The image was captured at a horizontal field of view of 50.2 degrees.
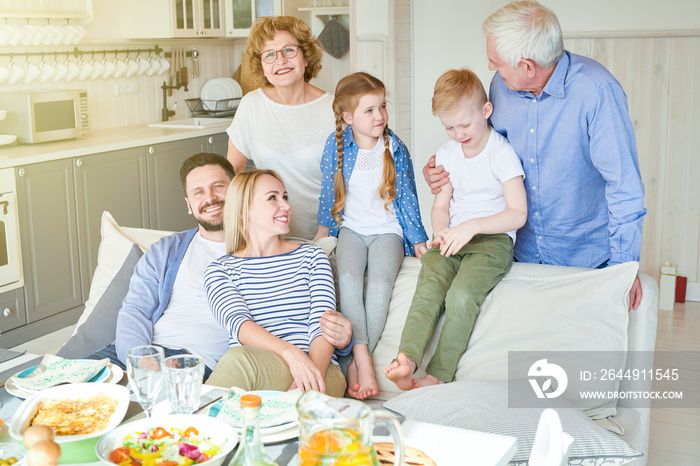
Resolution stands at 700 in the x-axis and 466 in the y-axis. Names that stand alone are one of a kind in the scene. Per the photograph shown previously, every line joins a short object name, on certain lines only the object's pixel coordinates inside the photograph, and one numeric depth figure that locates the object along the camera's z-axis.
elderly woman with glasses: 2.57
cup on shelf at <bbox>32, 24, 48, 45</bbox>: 4.40
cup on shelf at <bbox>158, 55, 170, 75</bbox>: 5.38
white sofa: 1.76
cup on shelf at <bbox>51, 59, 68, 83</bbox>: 4.58
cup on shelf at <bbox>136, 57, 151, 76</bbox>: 5.22
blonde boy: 2.11
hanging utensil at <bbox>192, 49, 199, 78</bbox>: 5.65
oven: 3.71
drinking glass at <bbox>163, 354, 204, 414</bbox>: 1.29
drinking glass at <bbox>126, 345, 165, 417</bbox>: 1.30
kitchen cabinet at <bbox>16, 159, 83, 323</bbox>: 3.87
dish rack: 5.54
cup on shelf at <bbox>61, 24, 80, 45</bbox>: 4.59
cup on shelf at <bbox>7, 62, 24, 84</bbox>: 4.31
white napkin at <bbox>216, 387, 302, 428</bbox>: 1.34
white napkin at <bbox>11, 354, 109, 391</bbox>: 1.55
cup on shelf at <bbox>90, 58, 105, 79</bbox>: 4.85
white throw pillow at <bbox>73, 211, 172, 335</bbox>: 2.56
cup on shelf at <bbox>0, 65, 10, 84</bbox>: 4.23
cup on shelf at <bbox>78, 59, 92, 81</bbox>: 4.77
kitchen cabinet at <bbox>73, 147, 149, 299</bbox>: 4.18
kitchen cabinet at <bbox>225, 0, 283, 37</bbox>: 5.44
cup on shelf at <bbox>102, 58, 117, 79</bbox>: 4.94
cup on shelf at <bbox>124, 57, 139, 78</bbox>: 5.14
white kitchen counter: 3.87
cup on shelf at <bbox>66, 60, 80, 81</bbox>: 4.67
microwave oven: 4.14
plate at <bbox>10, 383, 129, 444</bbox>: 1.27
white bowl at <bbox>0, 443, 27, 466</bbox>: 1.17
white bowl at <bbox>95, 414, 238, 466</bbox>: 1.20
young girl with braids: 2.32
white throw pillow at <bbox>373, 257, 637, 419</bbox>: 1.97
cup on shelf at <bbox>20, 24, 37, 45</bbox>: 4.34
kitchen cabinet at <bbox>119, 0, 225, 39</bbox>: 5.01
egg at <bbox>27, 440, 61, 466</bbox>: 1.03
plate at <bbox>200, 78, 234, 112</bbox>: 5.60
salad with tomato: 1.17
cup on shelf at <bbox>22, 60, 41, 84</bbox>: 4.40
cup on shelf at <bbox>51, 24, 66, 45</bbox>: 4.52
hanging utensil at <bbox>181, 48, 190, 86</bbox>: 5.55
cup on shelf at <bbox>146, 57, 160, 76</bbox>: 5.30
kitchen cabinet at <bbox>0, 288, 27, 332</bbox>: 3.79
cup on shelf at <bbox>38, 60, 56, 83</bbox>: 4.50
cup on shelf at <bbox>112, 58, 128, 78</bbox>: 5.04
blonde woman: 1.94
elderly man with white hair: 2.06
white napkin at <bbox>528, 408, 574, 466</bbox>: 1.12
